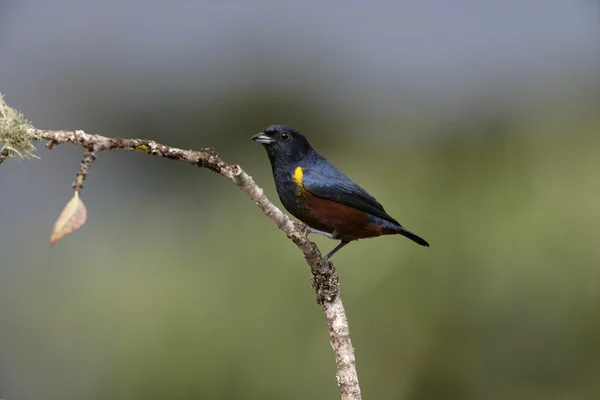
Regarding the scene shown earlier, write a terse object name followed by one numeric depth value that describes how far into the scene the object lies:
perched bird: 5.91
